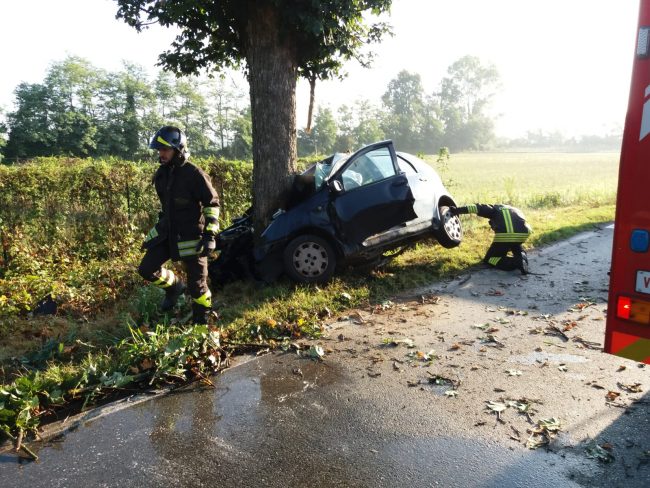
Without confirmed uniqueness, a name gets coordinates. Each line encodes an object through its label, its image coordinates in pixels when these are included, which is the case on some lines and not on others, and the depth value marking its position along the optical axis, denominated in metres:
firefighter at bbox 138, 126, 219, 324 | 5.23
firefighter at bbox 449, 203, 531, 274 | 7.44
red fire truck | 2.81
